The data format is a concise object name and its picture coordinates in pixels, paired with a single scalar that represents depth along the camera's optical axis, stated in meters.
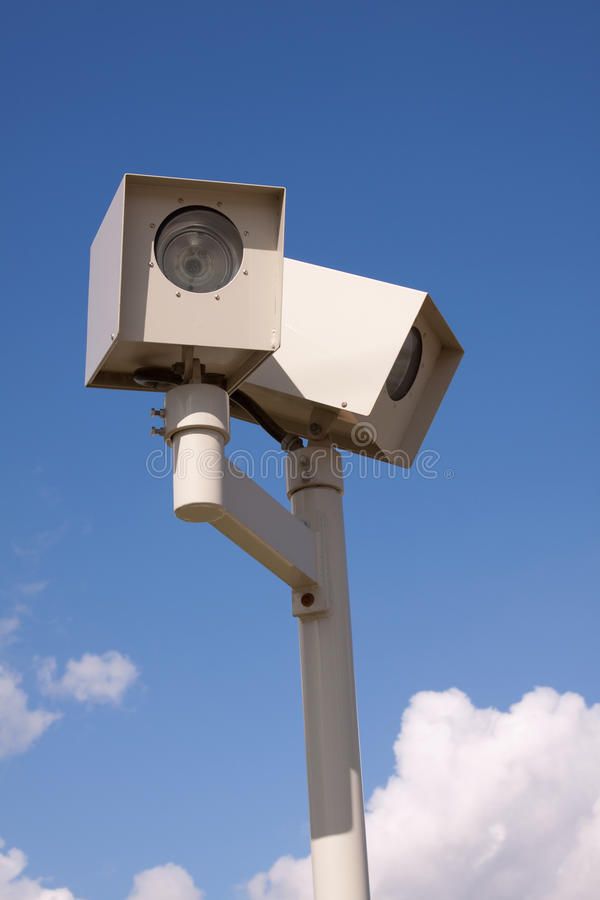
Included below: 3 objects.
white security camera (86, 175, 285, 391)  2.93
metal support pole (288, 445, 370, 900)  3.15
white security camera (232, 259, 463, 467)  3.59
